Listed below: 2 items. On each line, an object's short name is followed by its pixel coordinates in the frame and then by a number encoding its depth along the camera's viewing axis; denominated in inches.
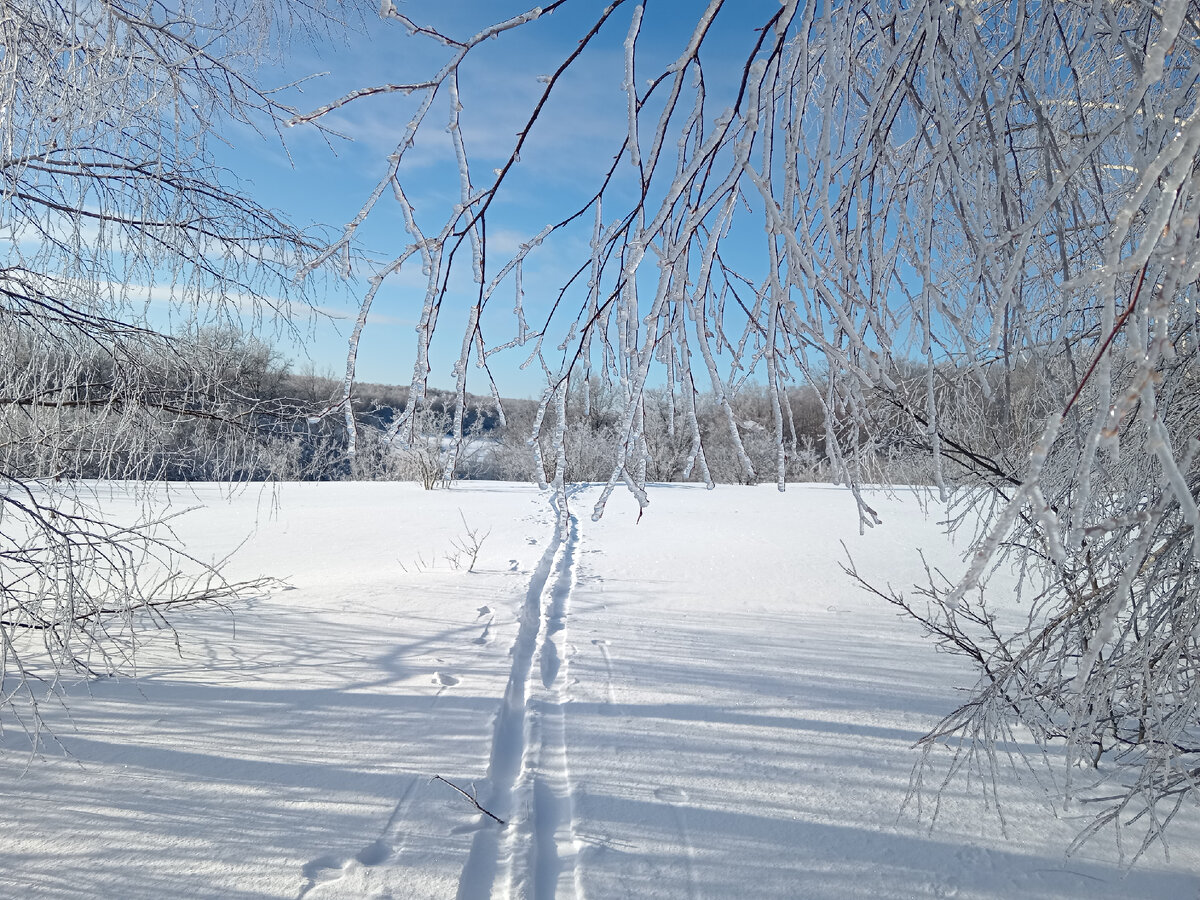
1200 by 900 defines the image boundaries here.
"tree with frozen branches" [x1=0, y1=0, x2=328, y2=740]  92.4
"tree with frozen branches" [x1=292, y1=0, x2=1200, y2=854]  27.9
